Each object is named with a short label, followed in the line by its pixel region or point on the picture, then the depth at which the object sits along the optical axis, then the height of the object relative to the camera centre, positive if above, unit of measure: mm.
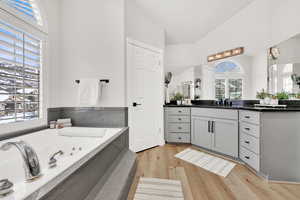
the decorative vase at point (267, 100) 1928 -9
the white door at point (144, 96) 2248 +85
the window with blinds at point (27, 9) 1341 +1035
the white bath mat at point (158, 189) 1299 -961
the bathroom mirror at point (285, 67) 1836 +491
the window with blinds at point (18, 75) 1237 +274
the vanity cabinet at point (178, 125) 2740 -525
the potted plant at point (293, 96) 1840 +55
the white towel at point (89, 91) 1862 +132
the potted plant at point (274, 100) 1882 -2
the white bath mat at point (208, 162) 1784 -953
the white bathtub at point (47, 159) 610 -415
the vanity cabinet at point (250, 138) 1659 -520
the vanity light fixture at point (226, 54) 2503 +951
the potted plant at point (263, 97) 1943 +47
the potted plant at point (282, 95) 1896 +71
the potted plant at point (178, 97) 3105 +74
